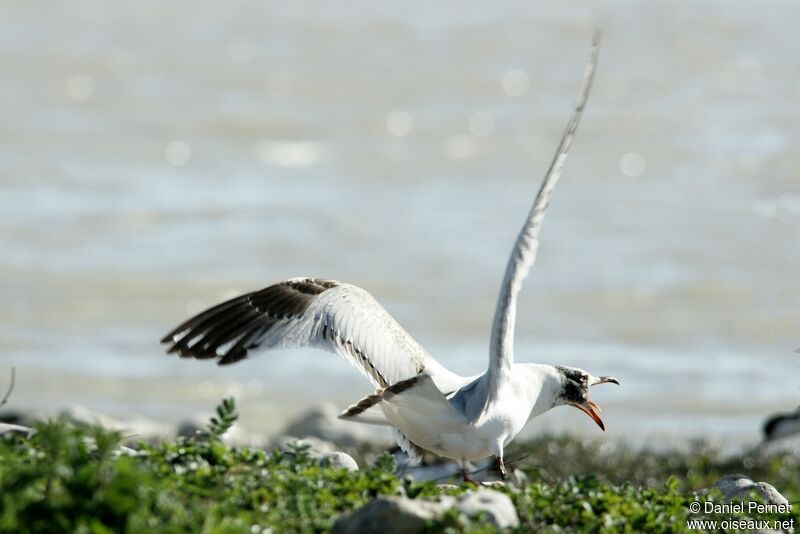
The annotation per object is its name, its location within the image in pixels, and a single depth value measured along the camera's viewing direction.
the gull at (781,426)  23.28
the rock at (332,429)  23.11
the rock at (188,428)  22.08
